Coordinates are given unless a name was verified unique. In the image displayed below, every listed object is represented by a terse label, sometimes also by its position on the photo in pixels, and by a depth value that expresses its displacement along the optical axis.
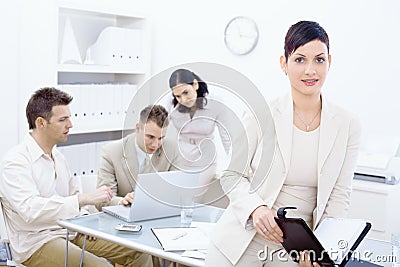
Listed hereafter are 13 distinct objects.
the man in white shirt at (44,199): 2.60
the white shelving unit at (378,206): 3.12
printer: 3.20
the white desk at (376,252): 1.96
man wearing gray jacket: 2.85
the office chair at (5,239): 2.64
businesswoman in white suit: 1.69
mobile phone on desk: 2.38
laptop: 2.52
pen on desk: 2.31
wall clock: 4.00
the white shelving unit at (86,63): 3.70
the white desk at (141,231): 2.15
